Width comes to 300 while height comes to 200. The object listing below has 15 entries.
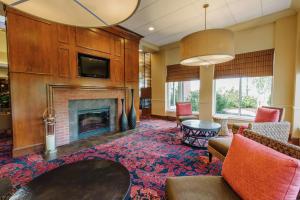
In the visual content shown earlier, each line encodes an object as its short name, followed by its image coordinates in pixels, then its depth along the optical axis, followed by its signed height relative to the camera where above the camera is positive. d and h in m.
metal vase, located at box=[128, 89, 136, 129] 4.75 -0.74
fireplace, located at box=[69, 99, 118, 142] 3.69 -0.65
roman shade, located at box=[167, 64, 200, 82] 5.44 +0.88
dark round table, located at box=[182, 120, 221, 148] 3.11 -0.88
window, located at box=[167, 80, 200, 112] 5.77 +0.07
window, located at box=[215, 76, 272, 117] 4.26 +0.03
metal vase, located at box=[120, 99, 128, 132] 4.53 -0.83
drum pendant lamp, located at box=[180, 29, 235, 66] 2.29 +0.83
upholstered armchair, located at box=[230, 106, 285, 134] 3.08 -0.44
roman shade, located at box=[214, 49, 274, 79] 4.00 +0.88
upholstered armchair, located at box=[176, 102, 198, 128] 4.87 -0.52
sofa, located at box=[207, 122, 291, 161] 2.11 -0.52
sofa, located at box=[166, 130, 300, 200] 0.88 -0.58
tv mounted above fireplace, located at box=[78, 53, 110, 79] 3.72 +0.77
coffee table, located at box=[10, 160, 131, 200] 1.14 -0.79
